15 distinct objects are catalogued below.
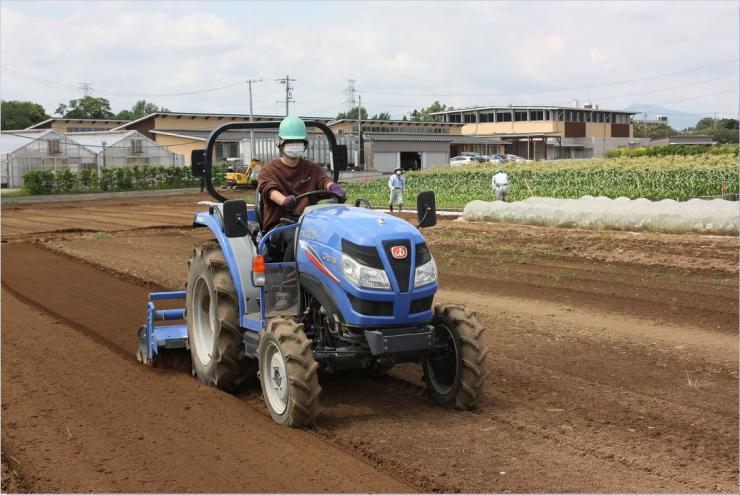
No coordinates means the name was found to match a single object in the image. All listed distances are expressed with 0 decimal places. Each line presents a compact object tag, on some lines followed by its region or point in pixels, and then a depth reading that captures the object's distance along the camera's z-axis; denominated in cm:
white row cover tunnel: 1792
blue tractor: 557
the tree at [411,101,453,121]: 11705
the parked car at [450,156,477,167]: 6152
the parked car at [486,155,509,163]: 6129
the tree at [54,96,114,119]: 9938
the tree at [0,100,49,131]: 8420
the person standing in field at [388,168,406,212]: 2869
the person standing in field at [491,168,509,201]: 2769
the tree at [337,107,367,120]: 10802
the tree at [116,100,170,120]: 11475
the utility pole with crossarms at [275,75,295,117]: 6906
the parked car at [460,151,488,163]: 6292
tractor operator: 641
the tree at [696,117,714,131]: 15423
